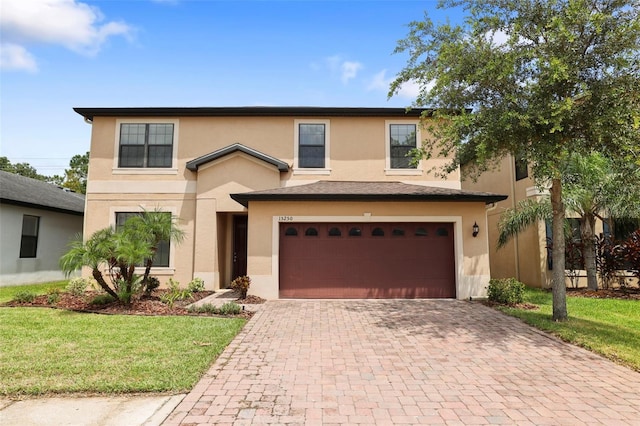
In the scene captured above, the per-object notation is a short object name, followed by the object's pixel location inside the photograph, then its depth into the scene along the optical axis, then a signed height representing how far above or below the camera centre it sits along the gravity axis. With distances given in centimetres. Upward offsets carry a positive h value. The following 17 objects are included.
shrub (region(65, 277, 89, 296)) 1160 -134
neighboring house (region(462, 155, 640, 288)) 1379 +59
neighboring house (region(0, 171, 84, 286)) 1412 +76
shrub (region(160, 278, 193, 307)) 1011 -145
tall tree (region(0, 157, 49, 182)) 4769 +1086
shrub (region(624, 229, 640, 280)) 1205 -1
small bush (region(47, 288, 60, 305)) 1003 -148
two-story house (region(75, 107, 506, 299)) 1144 +169
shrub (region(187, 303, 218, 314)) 901 -159
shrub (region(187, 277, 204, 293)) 1231 -134
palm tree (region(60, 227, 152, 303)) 922 -21
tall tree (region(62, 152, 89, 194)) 3819 +910
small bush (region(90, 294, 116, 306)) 983 -149
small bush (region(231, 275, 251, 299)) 1077 -113
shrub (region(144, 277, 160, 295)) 1091 -118
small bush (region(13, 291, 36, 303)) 1006 -148
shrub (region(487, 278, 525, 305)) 1015 -120
